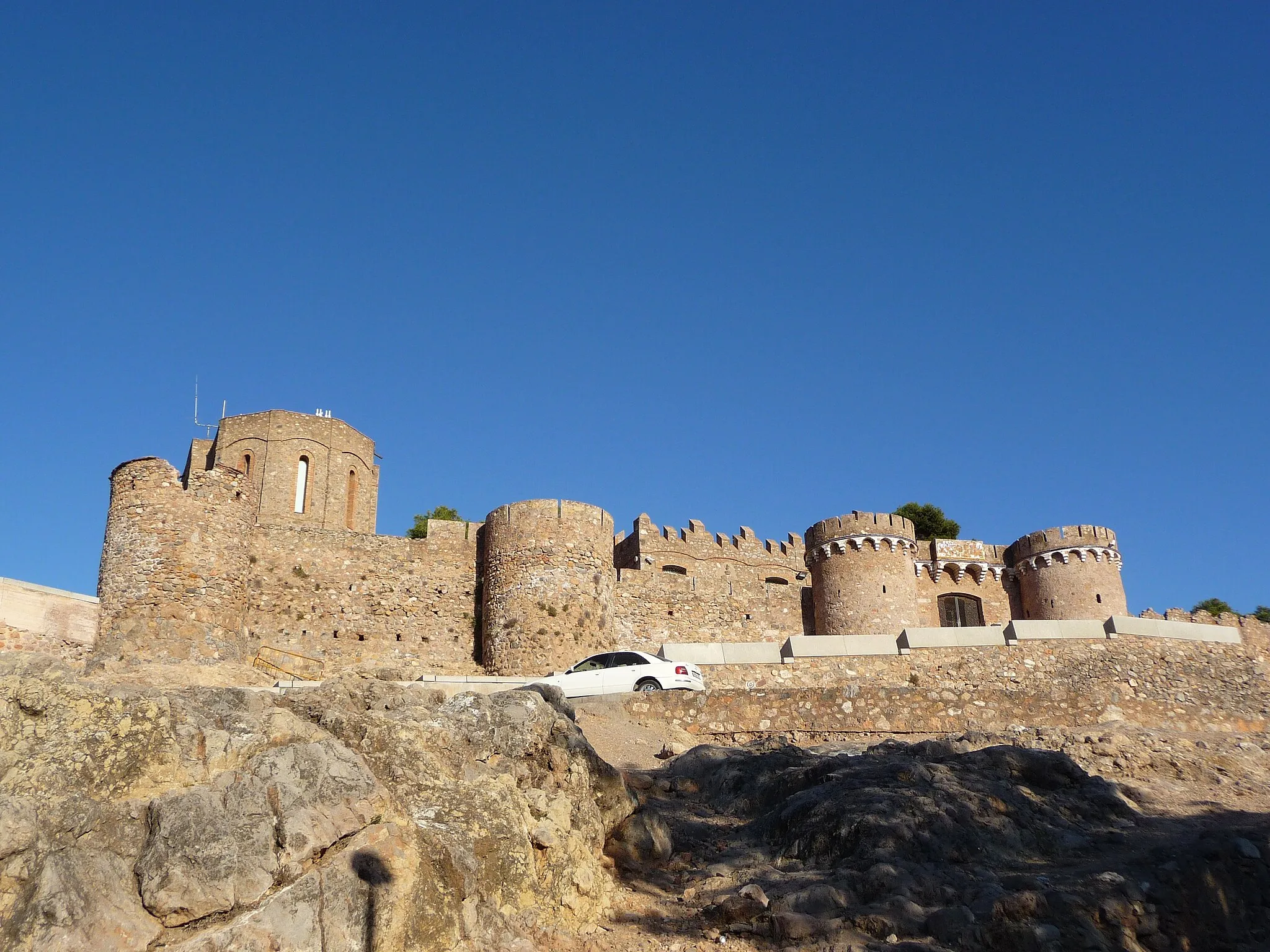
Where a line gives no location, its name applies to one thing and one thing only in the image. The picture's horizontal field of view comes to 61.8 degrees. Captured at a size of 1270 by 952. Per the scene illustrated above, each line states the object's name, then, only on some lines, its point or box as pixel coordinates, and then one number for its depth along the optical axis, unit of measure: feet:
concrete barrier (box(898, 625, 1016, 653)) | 78.23
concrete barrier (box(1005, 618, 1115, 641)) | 79.51
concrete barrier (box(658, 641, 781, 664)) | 73.18
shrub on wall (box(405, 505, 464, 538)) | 132.87
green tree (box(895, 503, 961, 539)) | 148.87
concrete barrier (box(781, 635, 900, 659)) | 76.18
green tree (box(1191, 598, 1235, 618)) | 161.58
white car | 63.72
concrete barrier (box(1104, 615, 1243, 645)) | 81.15
